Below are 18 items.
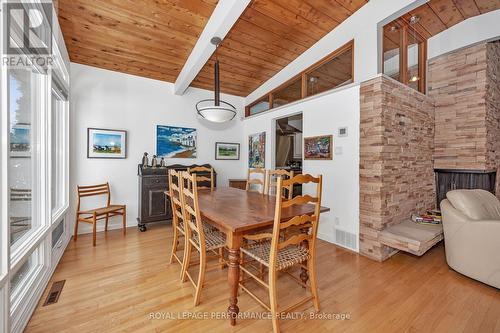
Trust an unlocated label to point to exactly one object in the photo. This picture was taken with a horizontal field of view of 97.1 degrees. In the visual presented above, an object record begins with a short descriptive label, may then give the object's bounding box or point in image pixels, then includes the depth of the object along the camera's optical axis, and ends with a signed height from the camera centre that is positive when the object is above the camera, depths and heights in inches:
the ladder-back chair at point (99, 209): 123.6 -25.7
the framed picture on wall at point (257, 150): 185.3 +13.7
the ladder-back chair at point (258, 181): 116.7 -8.0
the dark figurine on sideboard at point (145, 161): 152.9 +3.2
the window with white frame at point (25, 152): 68.3 +4.7
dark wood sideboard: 144.9 -21.2
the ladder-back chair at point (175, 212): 87.6 -19.6
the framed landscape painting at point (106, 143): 142.7 +15.0
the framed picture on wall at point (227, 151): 193.3 +13.6
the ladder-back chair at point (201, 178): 110.2 -6.1
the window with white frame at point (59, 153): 112.0 +6.5
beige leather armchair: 80.6 -26.2
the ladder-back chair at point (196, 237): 71.4 -27.3
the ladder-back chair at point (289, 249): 60.1 -27.4
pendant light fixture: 99.1 +25.0
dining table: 63.0 -15.7
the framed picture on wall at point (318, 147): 129.1 +11.5
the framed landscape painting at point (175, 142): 165.8 +18.7
